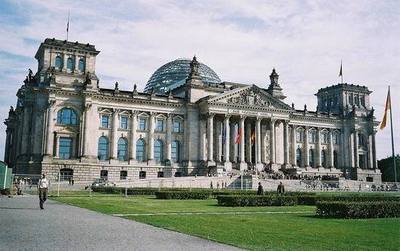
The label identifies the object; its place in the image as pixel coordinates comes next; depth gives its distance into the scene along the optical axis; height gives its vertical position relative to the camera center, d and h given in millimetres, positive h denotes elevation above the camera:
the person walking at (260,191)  44938 -868
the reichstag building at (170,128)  78812 +10917
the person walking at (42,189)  28114 -581
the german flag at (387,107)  49062 +8436
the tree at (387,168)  118331 +4231
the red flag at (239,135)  81375 +8821
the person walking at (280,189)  48850 -706
